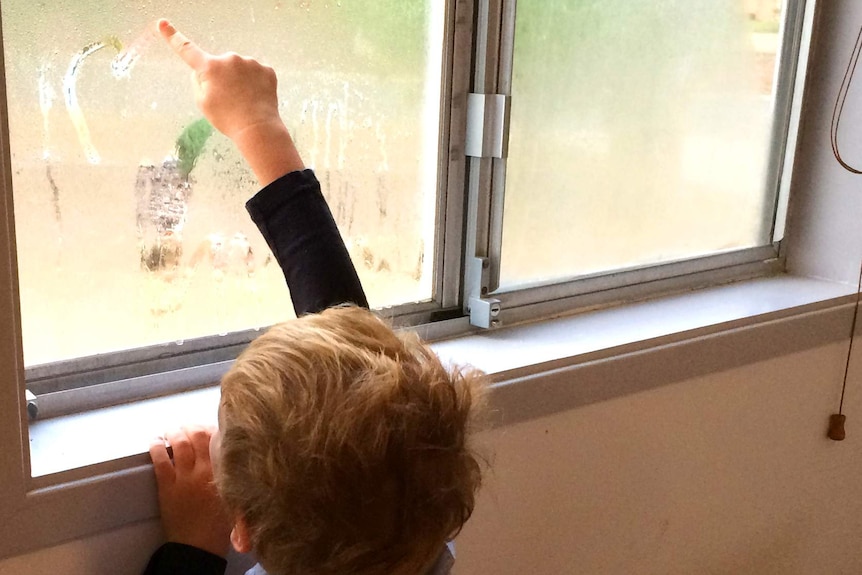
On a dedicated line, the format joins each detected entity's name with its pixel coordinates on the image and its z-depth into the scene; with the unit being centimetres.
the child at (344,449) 69
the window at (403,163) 95
